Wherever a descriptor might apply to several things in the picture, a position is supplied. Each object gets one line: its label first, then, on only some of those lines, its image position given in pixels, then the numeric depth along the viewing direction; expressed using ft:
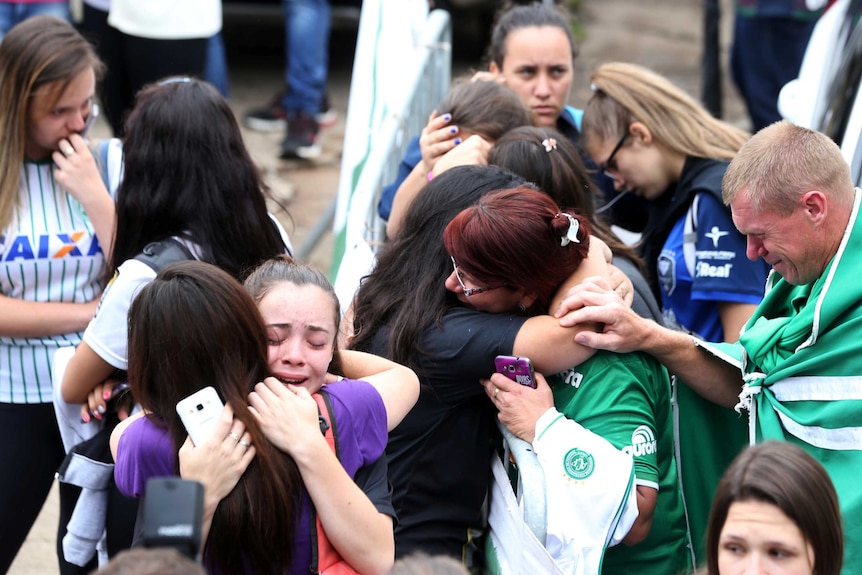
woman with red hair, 17.28
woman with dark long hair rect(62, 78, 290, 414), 19.89
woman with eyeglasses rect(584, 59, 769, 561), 22.81
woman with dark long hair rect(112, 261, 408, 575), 14.33
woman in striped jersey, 21.53
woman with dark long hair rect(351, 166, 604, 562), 17.78
